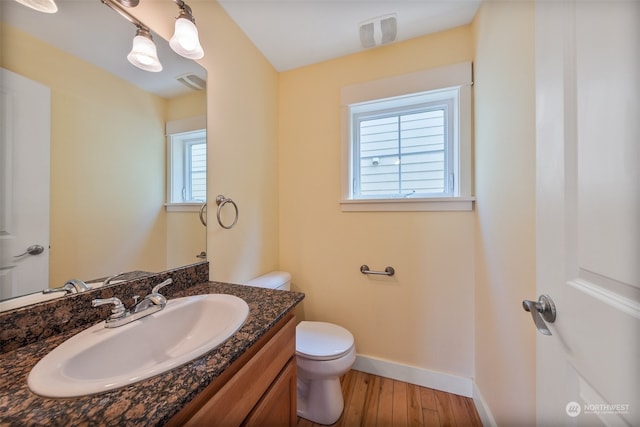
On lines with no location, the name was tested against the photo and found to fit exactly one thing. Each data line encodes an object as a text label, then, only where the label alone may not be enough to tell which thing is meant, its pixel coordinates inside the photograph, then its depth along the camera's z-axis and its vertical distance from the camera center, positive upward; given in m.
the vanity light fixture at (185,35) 0.93 +0.76
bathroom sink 0.44 -0.35
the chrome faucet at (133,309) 0.65 -0.31
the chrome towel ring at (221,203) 1.21 +0.06
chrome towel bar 1.50 -0.40
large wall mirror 0.59 +0.21
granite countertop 0.37 -0.34
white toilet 1.19 -0.86
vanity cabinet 0.49 -0.49
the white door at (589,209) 0.37 +0.01
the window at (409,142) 1.38 +0.50
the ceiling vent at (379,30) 1.31 +1.13
